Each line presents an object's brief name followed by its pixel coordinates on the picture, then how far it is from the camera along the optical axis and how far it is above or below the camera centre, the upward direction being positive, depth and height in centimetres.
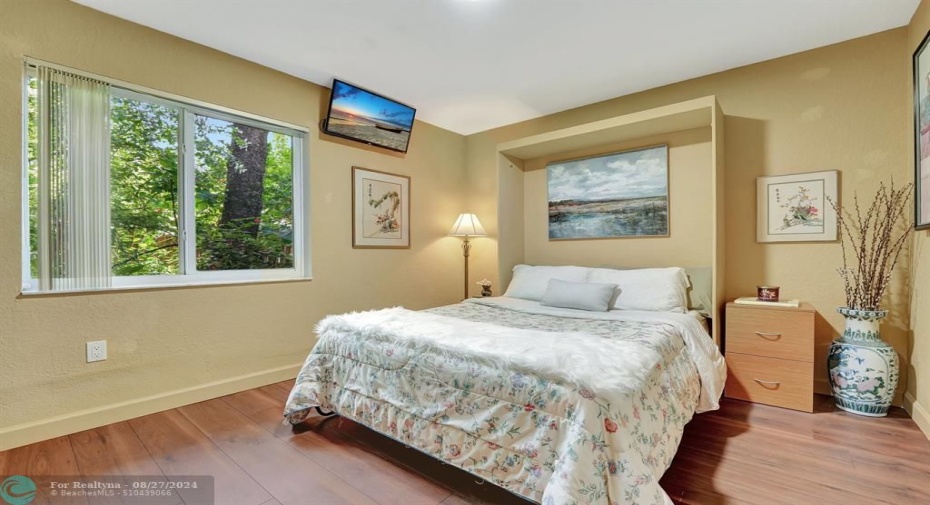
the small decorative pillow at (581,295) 265 -30
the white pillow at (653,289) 263 -26
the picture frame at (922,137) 200 +59
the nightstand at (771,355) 230 -63
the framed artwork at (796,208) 256 +29
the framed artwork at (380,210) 342 +39
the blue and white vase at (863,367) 217 -66
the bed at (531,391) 125 -57
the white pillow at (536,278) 316 -22
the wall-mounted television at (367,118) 314 +115
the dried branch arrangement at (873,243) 229 +4
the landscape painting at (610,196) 320 +48
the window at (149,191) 204 +39
